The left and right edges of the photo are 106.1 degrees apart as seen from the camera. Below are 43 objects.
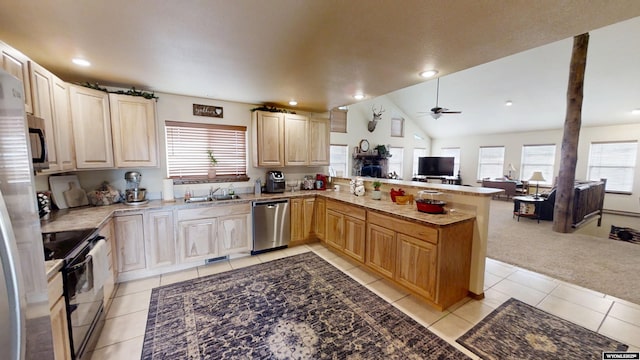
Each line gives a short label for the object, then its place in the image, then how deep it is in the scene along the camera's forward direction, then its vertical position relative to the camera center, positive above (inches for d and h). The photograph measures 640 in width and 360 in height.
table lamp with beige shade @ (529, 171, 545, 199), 262.7 -15.2
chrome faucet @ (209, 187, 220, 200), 151.3 -19.1
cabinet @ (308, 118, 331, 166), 180.5 +15.5
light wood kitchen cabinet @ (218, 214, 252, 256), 138.1 -42.4
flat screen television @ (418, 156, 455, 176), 366.0 -5.4
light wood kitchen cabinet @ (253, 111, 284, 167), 159.5 +15.4
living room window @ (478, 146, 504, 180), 361.4 +1.2
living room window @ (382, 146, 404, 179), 379.9 +3.5
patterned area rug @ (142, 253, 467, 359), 76.6 -59.7
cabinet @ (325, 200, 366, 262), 129.6 -38.7
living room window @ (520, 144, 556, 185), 314.7 +4.1
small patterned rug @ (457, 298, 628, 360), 75.0 -58.9
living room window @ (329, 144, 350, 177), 319.9 +6.3
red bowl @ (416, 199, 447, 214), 105.9 -19.4
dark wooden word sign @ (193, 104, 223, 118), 147.7 +31.7
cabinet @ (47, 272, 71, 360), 53.3 -37.3
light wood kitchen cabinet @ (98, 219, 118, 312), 94.6 -42.2
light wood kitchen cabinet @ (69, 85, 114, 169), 104.7 +15.0
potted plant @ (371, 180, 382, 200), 142.3 -17.6
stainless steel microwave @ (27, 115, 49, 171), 63.4 +3.3
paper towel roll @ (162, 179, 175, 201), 135.6 -16.5
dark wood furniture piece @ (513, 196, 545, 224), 230.8 -41.7
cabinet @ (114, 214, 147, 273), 112.7 -39.1
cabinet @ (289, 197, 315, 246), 161.2 -39.5
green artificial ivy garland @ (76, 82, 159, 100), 115.1 +35.2
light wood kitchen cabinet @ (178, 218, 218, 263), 128.3 -42.6
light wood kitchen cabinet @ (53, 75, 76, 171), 91.9 +13.4
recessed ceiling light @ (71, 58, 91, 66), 95.5 +39.7
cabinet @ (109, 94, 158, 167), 119.3 +15.4
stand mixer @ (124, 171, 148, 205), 126.9 -16.0
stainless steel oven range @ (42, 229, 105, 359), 61.7 -33.5
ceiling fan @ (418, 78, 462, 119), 225.8 +48.4
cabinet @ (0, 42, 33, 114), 64.9 +27.1
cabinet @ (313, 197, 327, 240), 160.9 -37.7
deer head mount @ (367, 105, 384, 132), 339.0 +59.3
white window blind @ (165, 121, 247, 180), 144.4 +7.7
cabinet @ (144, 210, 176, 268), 119.9 -39.4
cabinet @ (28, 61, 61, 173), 78.5 +19.7
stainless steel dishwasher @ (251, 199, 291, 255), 147.9 -40.2
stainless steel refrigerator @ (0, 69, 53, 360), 28.4 -11.5
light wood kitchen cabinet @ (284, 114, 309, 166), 169.6 +15.8
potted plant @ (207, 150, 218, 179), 154.8 -1.9
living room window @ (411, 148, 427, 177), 414.3 +5.7
